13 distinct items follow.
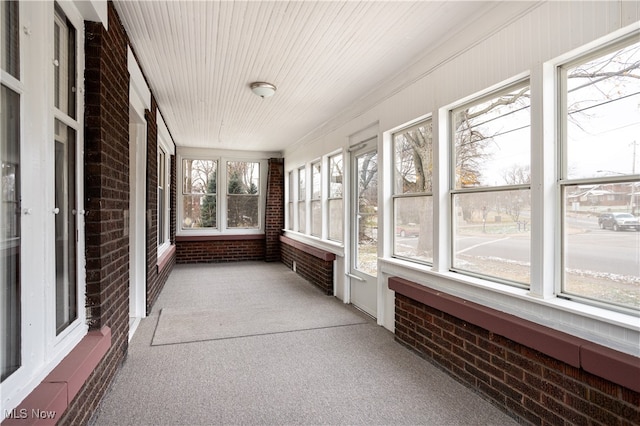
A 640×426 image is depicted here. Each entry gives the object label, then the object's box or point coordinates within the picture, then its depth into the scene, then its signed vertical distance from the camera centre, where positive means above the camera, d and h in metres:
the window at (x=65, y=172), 1.85 +0.24
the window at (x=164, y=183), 5.63 +0.58
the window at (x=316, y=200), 6.23 +0.25
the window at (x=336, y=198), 5.33 +0.25
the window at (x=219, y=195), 8.22 +0.48
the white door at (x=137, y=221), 3.97 -0.08
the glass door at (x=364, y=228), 4.29 -0.21
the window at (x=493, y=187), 2.32 +0.20
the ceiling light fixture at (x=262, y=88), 3.89 +1.47
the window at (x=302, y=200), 7.12 +0.29
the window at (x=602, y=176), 1.74 +0.20
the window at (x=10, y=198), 1.34 +0.07
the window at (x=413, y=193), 3.24 +0.20
